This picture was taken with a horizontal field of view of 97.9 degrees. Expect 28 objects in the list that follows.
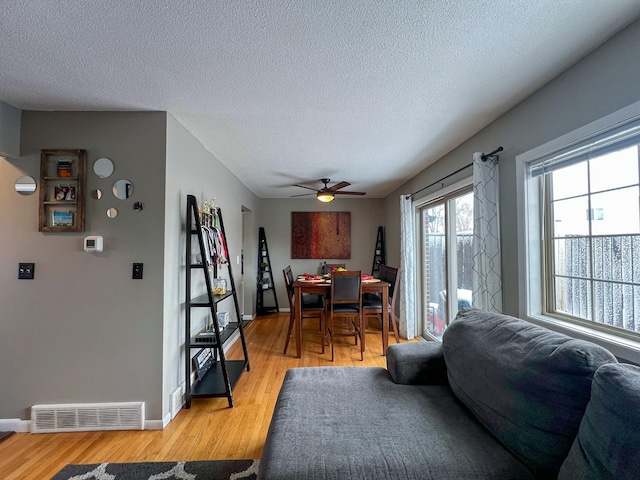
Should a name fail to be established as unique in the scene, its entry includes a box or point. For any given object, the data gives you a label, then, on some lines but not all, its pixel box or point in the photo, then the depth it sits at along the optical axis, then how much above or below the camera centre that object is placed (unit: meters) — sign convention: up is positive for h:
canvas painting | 5.55 +0.27
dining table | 3.27 -0.56
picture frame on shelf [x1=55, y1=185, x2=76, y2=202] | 1.99 +0.38
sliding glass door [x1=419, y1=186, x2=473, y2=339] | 2.88 -0.13
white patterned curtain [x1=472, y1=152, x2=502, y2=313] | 2.04 +0.07
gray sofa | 0.81 -0.73
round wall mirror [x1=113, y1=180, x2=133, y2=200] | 2.02 +0.41
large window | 1.33 +0.09
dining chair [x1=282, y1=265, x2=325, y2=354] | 3.44 -0.75
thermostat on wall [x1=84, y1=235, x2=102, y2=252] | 1.94 +0.02
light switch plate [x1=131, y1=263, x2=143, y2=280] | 2.00 -0.18
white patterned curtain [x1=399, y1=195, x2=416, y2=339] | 3.84 -0.37
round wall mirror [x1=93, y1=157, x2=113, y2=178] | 2.02 +0.58
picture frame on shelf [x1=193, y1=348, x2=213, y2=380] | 2.39 -1.03
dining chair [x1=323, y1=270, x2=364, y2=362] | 3.26 -0.57
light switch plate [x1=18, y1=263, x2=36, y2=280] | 1.96 -0.17
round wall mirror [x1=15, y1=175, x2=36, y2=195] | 1.99 +0.44
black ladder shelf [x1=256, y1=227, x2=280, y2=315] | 5.30 -0.61
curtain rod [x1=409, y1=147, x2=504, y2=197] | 2.04 +0.70
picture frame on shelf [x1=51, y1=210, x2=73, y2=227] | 1.98 +0.20
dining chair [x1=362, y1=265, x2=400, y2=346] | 3.46 -0.73
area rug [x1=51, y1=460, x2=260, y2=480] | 1.54 -1.27
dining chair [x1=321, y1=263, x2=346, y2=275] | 5.18 -0.37
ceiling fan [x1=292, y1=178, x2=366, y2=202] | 3.79 +0.76
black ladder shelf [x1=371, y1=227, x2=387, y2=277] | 5.35 -0.13
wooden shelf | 1.97 +0.40
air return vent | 1.93 -1.19
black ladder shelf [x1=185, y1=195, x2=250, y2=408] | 2.22 -0.78
